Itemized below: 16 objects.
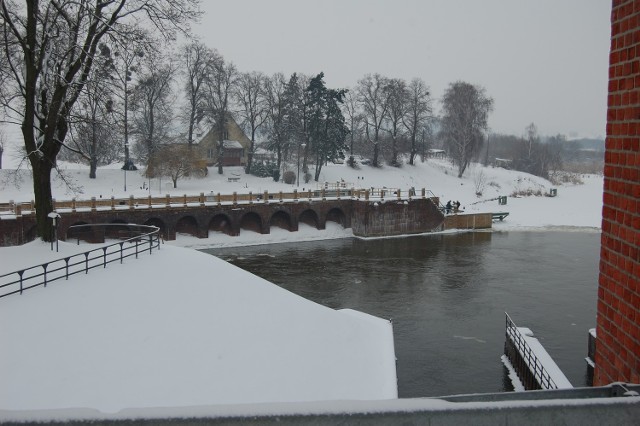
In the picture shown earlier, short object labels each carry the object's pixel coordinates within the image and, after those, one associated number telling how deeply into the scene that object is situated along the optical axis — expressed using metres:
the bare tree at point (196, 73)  60.62
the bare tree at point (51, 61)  17.88
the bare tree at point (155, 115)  56.12
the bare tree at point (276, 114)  66.06
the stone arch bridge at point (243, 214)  37.72
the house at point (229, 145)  66.06
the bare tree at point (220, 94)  63.02
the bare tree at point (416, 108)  77.19
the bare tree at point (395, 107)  73.94
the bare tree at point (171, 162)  52.75
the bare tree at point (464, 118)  76.19
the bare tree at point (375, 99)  74.81
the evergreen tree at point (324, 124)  65.25
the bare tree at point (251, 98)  67.94
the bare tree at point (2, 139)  56.72
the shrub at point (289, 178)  61.72
